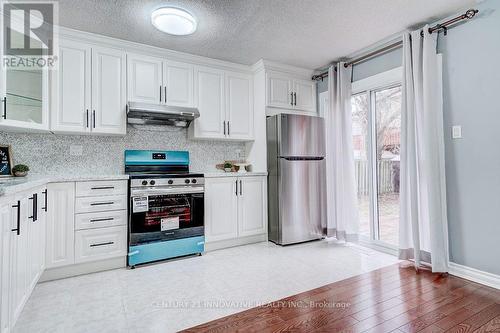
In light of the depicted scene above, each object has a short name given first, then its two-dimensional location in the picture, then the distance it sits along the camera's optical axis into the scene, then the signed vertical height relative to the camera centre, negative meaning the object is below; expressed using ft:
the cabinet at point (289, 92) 12.30 +3.85
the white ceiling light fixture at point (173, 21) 7.82 +4.62
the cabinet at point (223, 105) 11.46 +3.09
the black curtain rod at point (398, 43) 7.68 +4.57
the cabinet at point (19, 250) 4.61 -1.50
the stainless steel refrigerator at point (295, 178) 11.50 -0.21
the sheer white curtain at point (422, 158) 8.31 +0.40
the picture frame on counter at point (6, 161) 8.33 +0.55
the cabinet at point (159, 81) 10.18 +3.72
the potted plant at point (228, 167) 12.42 +0.34
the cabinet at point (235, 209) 10.89 -1.45
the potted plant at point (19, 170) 8.47 +0.26
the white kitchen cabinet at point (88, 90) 9.04 +3.02
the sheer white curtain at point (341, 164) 11.44 +0.36
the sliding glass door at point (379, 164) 10.80 +0.32
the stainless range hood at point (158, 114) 9.70 +2.30
